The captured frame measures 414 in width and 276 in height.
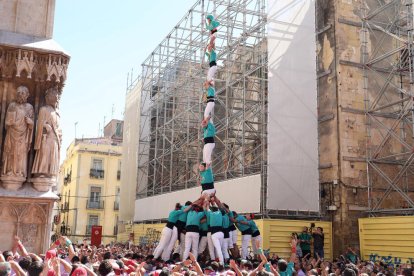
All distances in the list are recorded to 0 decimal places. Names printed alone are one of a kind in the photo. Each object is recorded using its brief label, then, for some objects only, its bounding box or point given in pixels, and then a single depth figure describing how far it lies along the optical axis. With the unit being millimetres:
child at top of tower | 12270
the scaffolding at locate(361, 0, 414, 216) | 15047
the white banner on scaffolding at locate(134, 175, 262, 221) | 14445
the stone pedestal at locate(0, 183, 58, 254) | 6605
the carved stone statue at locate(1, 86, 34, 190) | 6588
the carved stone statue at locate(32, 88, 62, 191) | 6699
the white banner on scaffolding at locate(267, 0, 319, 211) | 14625
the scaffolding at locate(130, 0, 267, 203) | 17766
